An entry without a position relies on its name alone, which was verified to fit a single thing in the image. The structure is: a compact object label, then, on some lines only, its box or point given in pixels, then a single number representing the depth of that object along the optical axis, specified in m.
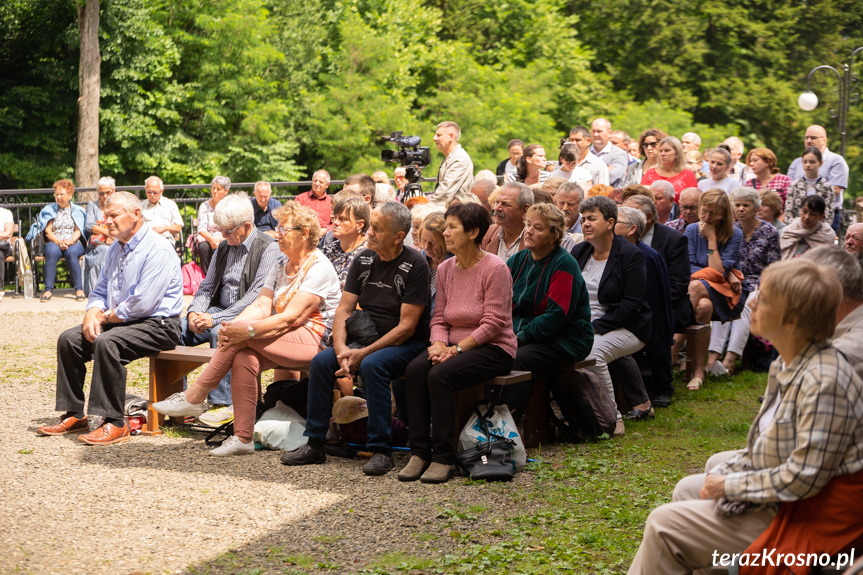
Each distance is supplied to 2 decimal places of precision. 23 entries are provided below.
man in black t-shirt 5.41
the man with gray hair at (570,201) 7.35
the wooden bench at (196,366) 5.40
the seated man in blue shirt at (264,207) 11.77
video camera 9.66
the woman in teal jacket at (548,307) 5.64
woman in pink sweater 5.21
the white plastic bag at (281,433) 5.78
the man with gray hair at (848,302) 3.32
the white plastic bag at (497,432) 5.24
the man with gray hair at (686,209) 8.28
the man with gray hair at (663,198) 8.14
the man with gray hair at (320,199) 11.16
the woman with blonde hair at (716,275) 7.69
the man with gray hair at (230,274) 6.61
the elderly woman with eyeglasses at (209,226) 11.88
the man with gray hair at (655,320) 6.83
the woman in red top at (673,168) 9.25
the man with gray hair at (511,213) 6.47
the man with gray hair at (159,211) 12.23
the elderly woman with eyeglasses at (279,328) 5.71
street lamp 19.08
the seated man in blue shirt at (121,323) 6.10
